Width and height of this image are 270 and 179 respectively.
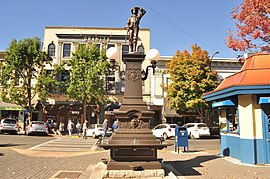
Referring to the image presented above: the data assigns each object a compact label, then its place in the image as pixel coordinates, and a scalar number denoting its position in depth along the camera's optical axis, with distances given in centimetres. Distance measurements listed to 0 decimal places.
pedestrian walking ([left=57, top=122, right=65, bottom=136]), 2699
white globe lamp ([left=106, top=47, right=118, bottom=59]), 805
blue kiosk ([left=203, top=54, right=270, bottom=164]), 937
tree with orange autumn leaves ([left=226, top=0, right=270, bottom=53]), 1292
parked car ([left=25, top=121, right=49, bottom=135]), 2364
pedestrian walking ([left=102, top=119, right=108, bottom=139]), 1880
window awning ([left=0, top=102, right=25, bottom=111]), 2726
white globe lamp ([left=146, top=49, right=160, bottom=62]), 822
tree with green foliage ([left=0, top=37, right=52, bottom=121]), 2591
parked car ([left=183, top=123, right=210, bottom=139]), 2303
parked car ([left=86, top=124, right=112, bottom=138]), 2334
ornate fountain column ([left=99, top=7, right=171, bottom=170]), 698
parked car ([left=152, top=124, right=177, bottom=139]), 2278
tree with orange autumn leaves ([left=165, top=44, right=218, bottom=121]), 2520
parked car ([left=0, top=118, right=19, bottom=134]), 2427
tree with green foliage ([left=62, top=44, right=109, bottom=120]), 2630
